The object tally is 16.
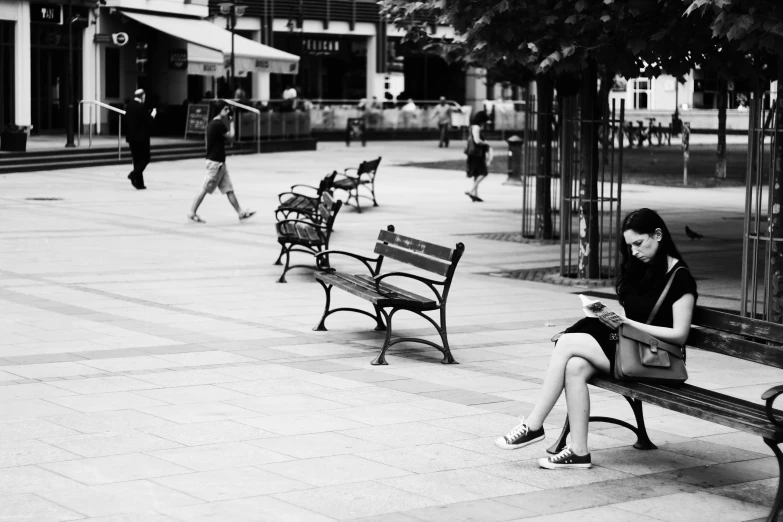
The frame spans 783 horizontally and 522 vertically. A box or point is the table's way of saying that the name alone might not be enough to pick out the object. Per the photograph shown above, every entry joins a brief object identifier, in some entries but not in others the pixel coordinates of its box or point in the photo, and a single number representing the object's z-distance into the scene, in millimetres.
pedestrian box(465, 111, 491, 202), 24578
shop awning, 40812
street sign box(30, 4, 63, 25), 36656
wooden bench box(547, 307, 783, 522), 6020
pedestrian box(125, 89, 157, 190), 25312
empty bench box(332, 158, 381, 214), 22031
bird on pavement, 18219
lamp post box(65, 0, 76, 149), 32078
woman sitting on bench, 6785
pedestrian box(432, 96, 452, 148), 47594
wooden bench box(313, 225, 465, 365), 9664
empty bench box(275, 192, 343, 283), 13820
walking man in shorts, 19203
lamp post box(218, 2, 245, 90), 40438
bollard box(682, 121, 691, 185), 31088
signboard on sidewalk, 38969
